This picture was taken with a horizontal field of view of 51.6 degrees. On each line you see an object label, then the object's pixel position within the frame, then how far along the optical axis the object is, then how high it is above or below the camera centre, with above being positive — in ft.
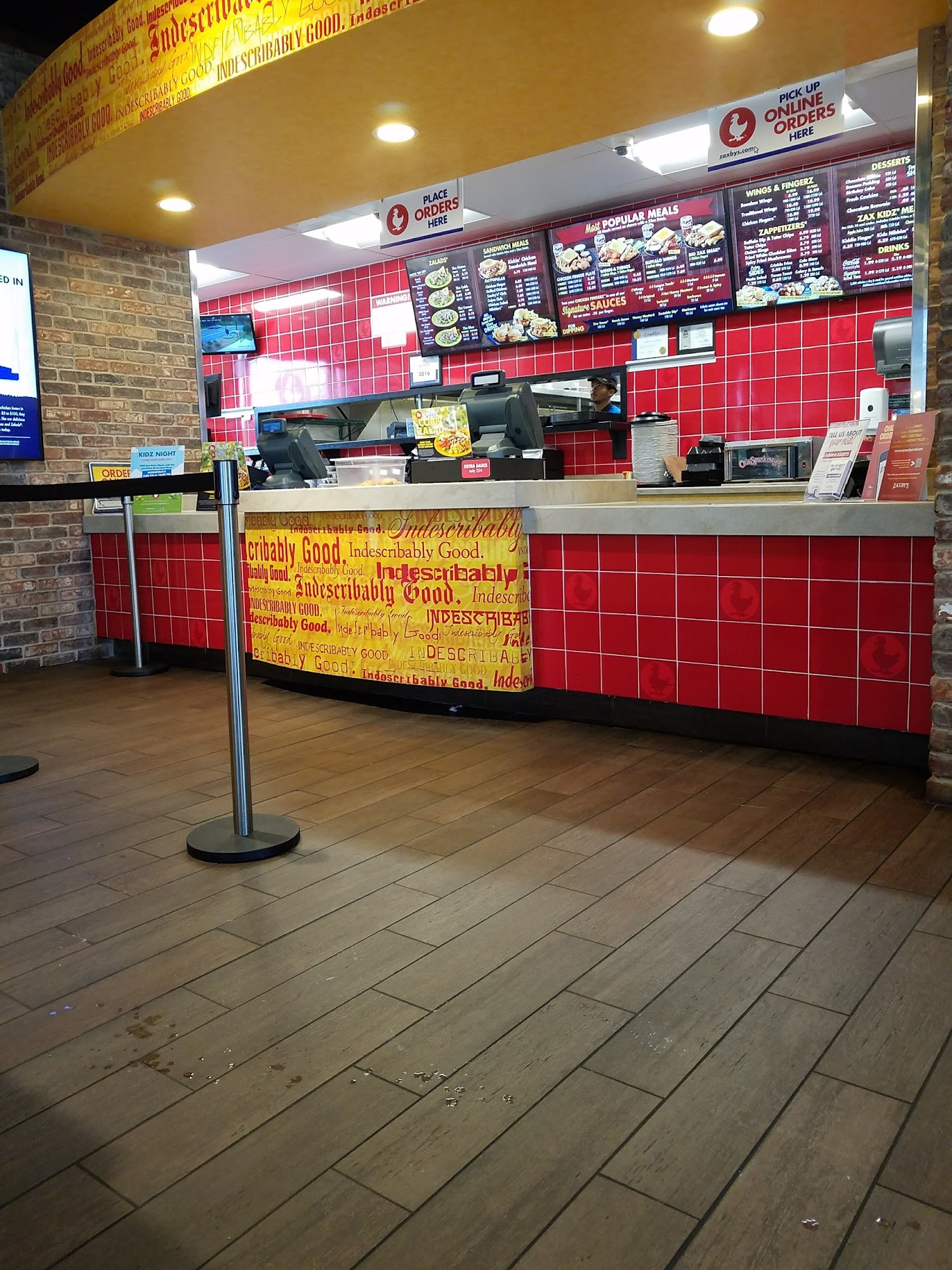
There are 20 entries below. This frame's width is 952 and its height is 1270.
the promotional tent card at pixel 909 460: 10.80 +0.35
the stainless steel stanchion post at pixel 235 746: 8.82 -2.16
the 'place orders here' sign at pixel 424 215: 18.12 +5.42
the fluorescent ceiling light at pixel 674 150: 19.15 +6.89
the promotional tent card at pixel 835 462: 11.34 +0.36
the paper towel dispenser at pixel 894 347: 16.96 +2.48
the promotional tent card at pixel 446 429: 14.57 +1.13
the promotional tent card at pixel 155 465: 19.56 +0.95
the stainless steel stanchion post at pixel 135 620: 19.03 -2.04
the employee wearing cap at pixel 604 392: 23.49 +2.57
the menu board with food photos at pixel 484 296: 24.32 +5.32
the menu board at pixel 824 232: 19.16 +5.27
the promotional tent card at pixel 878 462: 11.32 +0.34
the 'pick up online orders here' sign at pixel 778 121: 13.25 +5.10
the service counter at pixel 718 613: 10.90 -1.41
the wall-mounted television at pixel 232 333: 31.40 +5.65
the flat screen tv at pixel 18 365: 18.81 +2.92
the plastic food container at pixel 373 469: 16.43 +0.63
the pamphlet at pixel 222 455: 16.31 +0.94
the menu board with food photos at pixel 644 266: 21.48 +5.28
